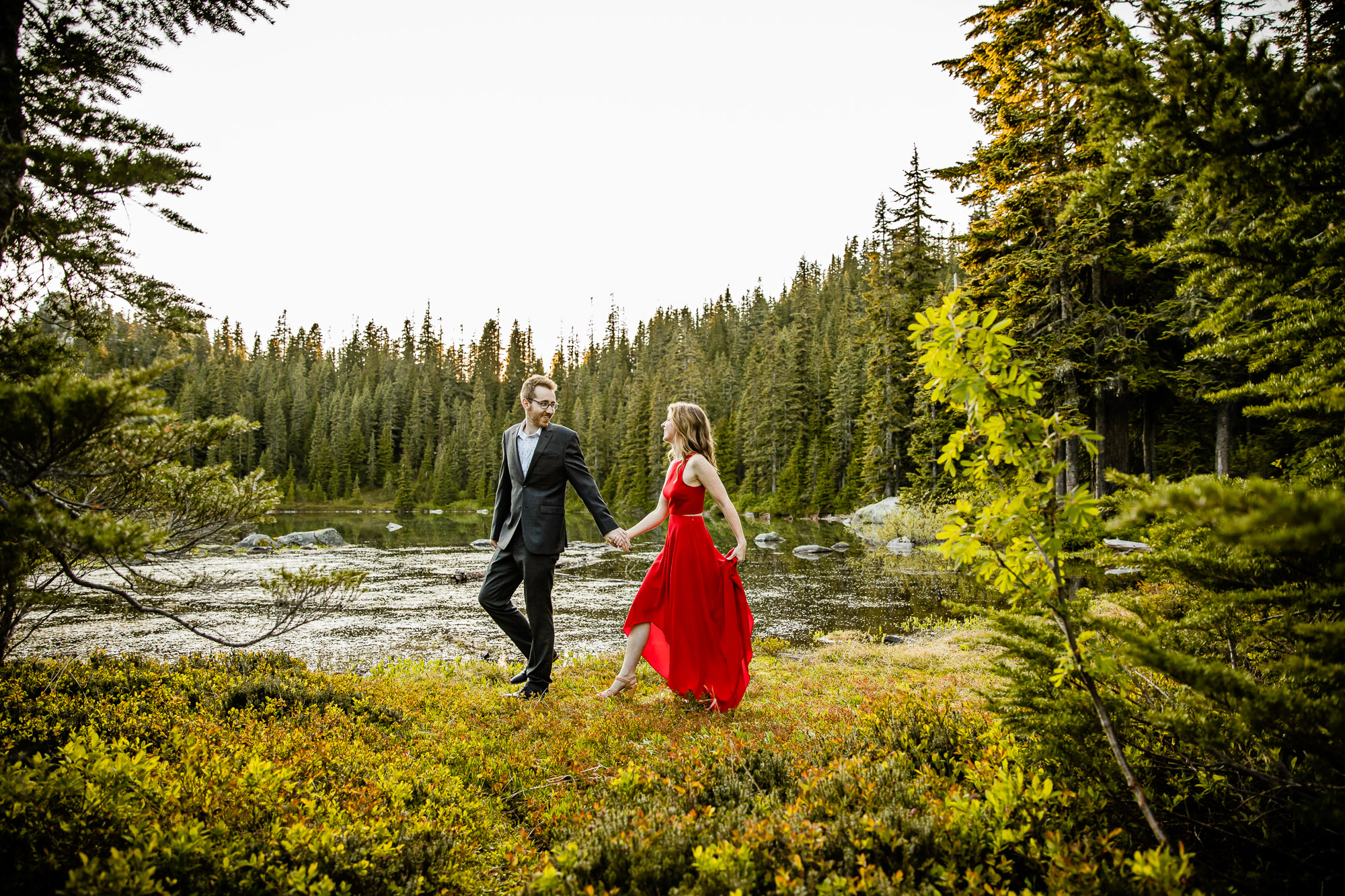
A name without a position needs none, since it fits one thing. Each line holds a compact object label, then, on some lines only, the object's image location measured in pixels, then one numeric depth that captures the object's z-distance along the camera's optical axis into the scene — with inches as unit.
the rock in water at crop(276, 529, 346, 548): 1111.6
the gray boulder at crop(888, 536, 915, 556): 1002.3
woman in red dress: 223.6
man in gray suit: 239.9
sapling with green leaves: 99.3
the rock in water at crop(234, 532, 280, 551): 1014.6
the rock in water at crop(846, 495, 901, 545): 1317.5
